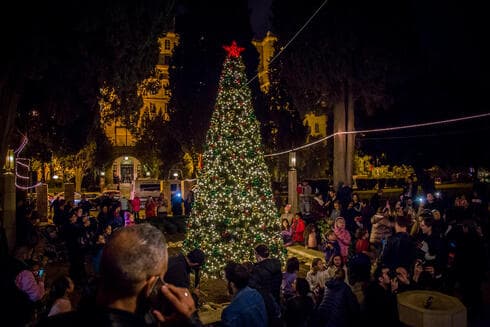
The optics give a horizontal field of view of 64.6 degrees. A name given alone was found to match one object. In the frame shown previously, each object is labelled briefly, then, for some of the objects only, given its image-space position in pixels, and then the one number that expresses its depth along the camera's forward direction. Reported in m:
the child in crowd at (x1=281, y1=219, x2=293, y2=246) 12.97
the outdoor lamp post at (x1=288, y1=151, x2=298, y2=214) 15.98
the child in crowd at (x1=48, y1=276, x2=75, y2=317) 4.67
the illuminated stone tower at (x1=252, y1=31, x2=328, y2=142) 56.44
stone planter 5.34
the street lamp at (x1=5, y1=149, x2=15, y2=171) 12.96
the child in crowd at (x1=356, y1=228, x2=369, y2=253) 9.14
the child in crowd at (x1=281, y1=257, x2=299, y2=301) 6.70
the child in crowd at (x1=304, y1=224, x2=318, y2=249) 12.51
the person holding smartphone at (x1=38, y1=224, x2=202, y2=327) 1.77
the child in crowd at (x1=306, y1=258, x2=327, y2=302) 6.98
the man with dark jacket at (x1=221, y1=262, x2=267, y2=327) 3.80
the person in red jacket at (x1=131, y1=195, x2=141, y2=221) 19.11
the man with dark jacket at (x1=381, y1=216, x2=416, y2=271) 7.01
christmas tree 9.84
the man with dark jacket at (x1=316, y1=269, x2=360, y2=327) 4.59
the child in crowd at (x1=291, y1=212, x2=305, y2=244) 13.15
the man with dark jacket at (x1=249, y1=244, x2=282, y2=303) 4.88
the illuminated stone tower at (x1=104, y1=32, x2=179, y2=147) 54.47
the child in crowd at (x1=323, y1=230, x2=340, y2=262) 8.73
